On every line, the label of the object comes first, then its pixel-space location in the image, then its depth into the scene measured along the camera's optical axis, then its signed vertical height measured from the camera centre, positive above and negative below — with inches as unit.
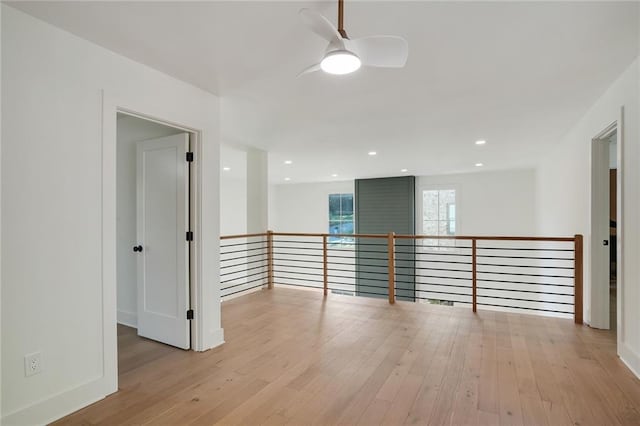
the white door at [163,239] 117.0 -10.9
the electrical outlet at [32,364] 72.9 -35.0
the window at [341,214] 376.2 -4.1
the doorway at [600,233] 133.1 -9.5
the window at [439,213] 319.9 -2.6
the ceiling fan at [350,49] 61.0 +32.6
